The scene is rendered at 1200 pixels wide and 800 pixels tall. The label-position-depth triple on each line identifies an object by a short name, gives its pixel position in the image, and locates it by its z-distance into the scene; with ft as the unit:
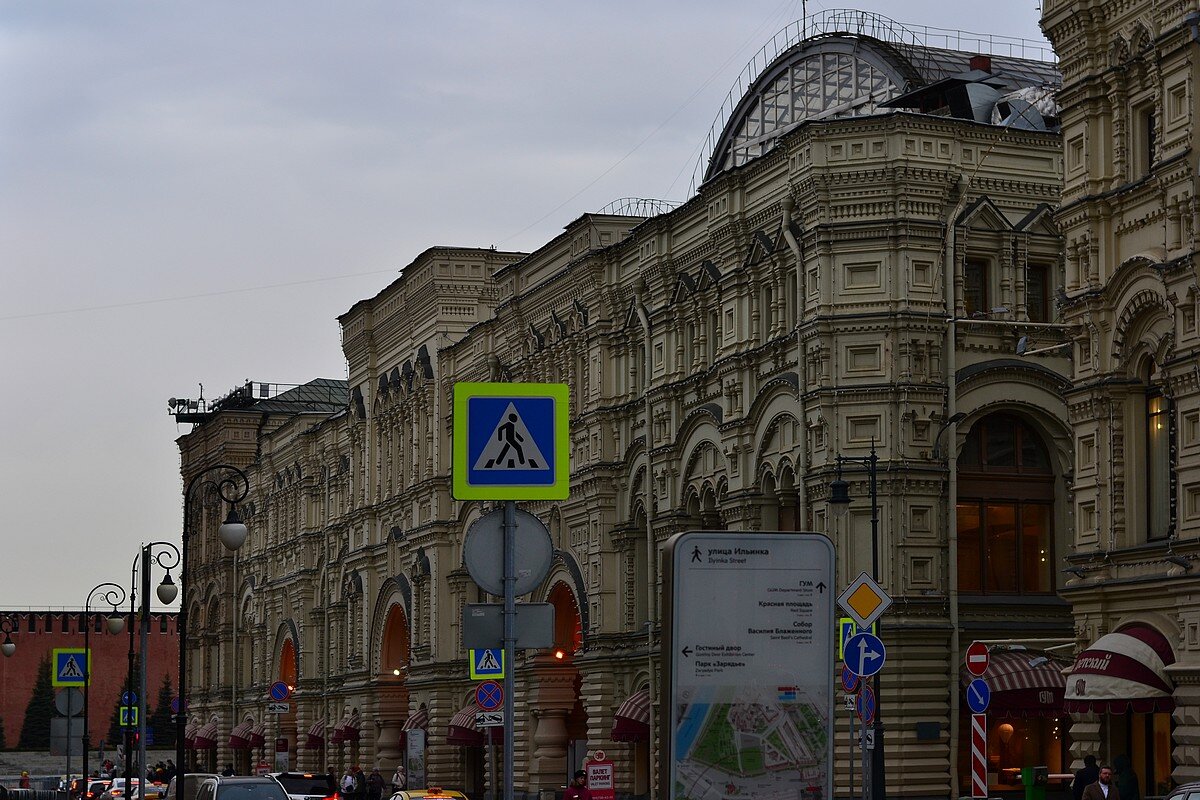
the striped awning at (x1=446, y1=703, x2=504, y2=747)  191.01
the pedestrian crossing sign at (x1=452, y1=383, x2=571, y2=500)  47.47
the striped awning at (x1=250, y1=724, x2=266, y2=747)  289.33
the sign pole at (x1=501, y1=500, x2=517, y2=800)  46.14
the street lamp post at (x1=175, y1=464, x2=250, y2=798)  119.75
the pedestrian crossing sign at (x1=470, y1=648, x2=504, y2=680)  121.80
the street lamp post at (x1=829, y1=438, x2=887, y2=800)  102.47
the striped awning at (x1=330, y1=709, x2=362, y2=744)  235.40
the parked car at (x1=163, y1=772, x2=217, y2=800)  137.14
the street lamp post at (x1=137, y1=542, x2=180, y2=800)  143.37
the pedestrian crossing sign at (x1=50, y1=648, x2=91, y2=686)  180.86
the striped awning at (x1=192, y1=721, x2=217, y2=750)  319.27
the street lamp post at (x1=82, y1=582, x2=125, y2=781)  190.74
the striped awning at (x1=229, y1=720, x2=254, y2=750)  296.28
